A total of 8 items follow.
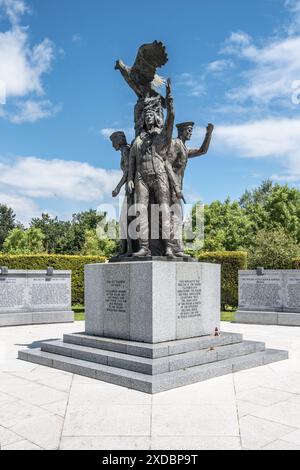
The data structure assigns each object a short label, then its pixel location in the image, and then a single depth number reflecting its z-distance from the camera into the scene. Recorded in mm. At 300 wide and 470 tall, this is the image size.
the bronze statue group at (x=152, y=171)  7684
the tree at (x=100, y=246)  37044
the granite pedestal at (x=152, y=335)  6035
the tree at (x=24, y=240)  43731
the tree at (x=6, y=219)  64006
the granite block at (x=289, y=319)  12633
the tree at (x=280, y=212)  36625
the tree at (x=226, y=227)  37781
